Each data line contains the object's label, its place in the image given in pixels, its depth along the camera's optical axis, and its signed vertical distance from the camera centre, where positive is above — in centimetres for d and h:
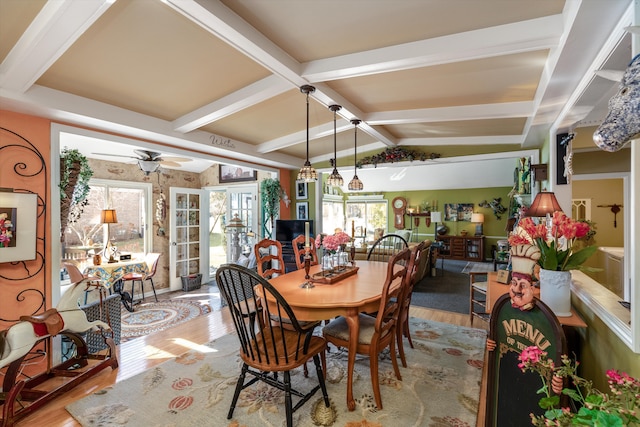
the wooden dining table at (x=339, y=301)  200 -63
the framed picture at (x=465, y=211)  928 -7
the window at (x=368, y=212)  1077 -11
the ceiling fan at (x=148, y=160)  377 +67
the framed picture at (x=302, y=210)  580 +0
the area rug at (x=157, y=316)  375 -151
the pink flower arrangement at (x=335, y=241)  281 -29
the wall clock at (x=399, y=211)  1030 -6
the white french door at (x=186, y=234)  572 -46
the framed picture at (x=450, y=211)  950 -8
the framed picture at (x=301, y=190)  581 +39
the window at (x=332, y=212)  1028 -8
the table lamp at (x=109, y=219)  442 -11
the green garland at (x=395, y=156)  487 +89
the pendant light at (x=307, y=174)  274 +33
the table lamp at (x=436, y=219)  946 -32
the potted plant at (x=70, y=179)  280 +32
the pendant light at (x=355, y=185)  359 +30
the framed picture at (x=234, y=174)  612 +76
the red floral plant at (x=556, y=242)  173 -21
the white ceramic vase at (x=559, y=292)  179 -50
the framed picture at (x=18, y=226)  234 -11
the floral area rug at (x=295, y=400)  199 -140
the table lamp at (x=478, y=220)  884 -33
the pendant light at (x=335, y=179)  322 +33
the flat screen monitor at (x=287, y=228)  544 -33
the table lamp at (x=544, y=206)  253 +2
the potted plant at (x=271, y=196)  554 +26
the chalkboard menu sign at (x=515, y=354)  148 -78
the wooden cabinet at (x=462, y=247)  882 -117
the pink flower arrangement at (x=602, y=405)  68 -49
